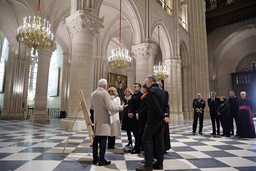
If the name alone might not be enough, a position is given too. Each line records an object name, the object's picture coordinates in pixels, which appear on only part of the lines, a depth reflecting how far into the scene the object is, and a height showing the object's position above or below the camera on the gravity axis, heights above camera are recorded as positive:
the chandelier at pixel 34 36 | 7.29 +2.73
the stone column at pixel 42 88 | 9.88 +0.79
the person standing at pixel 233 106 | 6.06 -0.13
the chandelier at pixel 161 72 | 13.36 +2.27
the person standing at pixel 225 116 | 5.79 -0.46
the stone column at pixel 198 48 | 18.66 +5.88
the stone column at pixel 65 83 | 17.36 +1.86
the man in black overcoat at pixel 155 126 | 2.51 -0.35
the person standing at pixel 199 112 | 6.20 -0.34
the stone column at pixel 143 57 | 10.79 +2.78
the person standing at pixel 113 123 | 3.34 -0.41
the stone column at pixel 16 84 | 12.98 +1.35
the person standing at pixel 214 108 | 6.11 -0.20
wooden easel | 3.11 -0.11
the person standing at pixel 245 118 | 5.51 -0.51
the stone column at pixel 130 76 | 19.82 +2.91
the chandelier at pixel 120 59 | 11.44 +2.76
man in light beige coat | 2.69 -0.23
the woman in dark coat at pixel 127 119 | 3.94 -0.39
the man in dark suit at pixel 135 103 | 3.71 -0.02
